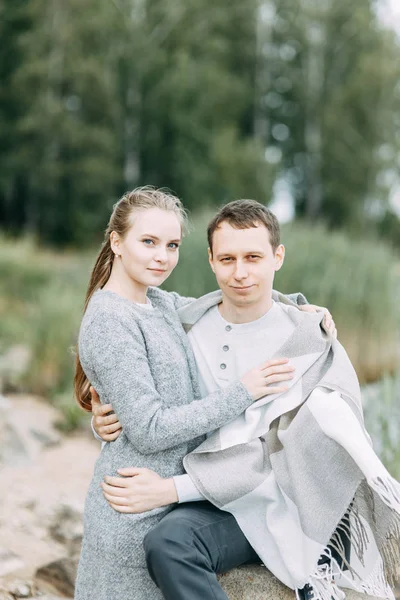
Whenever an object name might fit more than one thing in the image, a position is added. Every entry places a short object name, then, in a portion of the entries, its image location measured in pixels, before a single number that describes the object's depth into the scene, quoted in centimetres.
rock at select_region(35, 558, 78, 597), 301
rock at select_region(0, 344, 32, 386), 659
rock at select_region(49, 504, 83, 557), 356
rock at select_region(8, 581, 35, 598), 284
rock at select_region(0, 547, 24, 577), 308
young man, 198
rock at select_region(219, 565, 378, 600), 221
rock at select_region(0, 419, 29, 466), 480
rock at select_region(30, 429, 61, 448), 533
